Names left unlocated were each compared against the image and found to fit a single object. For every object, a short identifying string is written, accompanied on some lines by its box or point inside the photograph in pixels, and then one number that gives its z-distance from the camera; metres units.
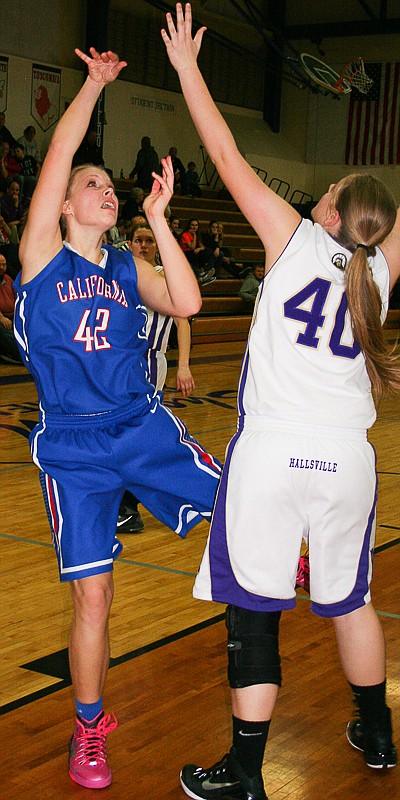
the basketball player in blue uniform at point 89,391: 2.62
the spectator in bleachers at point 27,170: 14.60
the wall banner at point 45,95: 17.83
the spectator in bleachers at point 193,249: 15.37
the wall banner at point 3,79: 17.14
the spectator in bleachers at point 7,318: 10.75
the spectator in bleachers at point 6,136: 15.39
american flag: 22.84
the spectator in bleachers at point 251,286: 16.23
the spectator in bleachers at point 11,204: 13.42
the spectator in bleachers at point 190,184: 19.45
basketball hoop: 15.22
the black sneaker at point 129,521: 5.27
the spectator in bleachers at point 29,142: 16.23
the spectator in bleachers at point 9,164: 14.93
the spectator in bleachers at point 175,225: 15.17
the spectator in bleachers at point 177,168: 18.78
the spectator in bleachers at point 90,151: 16.61
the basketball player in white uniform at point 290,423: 2.40
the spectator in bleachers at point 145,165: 18.06
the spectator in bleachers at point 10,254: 11.65
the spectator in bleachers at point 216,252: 16.09
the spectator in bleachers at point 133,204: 15.12
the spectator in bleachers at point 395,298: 20.35
